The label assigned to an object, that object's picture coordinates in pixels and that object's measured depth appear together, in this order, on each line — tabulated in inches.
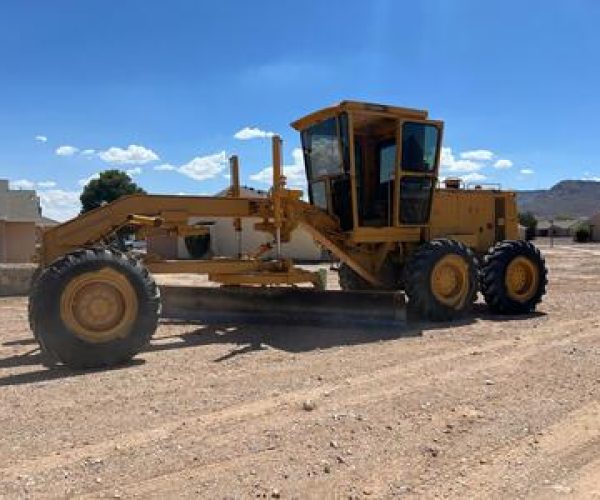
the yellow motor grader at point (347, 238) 331.6
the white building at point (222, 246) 1303.3
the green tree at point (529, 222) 3512.8
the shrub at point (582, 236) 2842.0
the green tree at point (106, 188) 2481.5
